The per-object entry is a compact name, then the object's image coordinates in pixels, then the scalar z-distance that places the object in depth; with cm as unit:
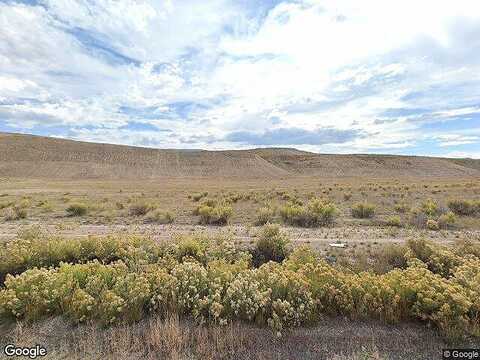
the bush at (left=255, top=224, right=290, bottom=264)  991
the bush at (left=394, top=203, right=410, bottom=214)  1936
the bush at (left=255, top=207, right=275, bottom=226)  1602
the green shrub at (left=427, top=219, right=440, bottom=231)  1406
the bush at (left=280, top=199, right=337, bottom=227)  1571
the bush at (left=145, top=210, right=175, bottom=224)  1681
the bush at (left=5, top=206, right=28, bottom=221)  1766
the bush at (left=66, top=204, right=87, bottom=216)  1946
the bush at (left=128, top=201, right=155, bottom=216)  1941
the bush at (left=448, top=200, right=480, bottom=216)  1834
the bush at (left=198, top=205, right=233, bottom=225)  1633
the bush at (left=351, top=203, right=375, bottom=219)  1777
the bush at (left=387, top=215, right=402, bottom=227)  1518
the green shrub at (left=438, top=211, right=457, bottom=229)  1485
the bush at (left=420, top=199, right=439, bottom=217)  1744
